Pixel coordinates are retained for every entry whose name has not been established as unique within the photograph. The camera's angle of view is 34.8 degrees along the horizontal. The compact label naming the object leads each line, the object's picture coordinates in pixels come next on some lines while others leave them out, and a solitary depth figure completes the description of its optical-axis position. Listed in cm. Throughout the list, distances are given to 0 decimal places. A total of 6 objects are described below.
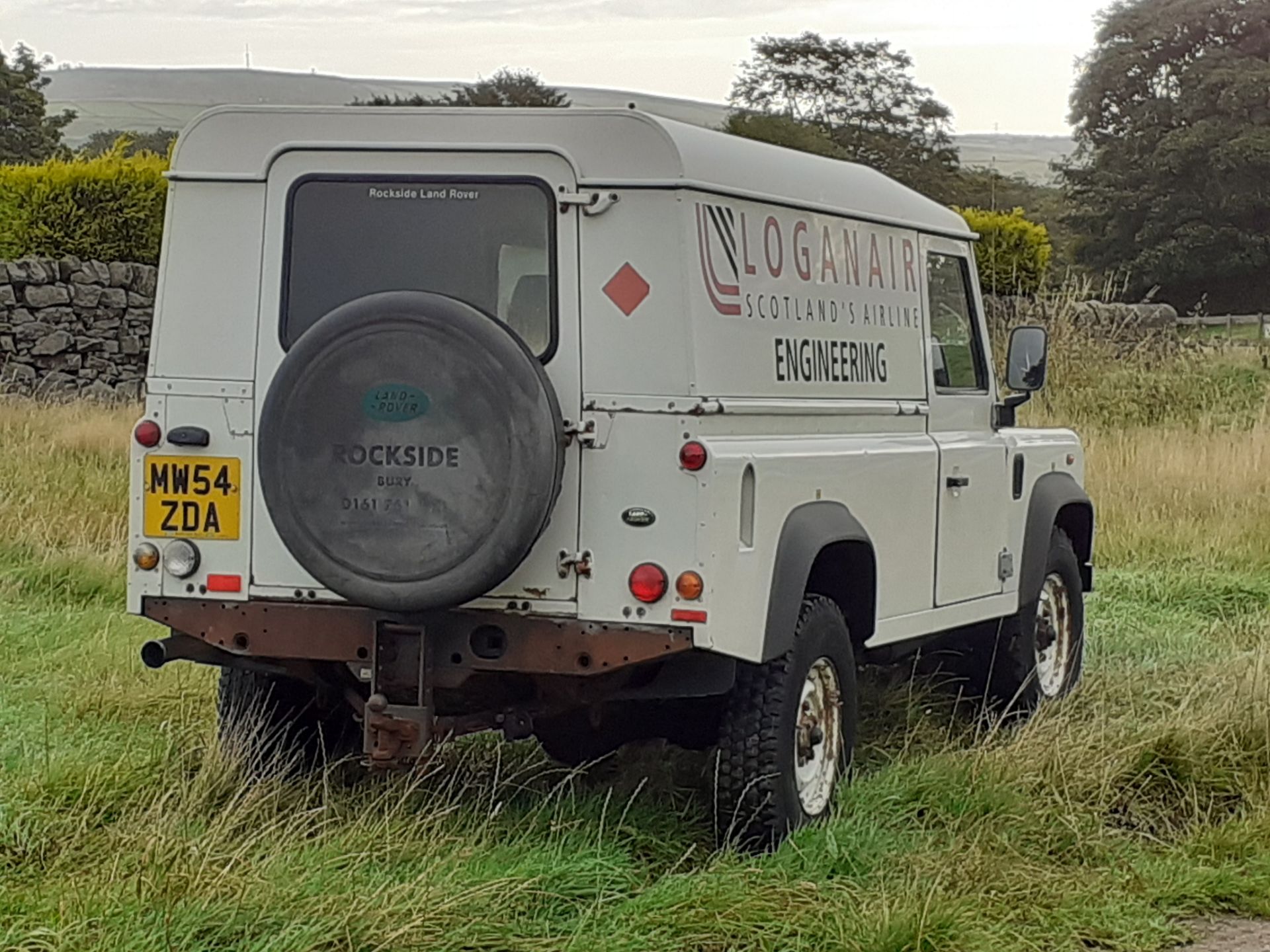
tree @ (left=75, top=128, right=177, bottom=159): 5003
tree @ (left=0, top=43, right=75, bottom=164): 5094
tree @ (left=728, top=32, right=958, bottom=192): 6219
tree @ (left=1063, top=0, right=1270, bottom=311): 5562
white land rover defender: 576
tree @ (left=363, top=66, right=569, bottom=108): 5134
